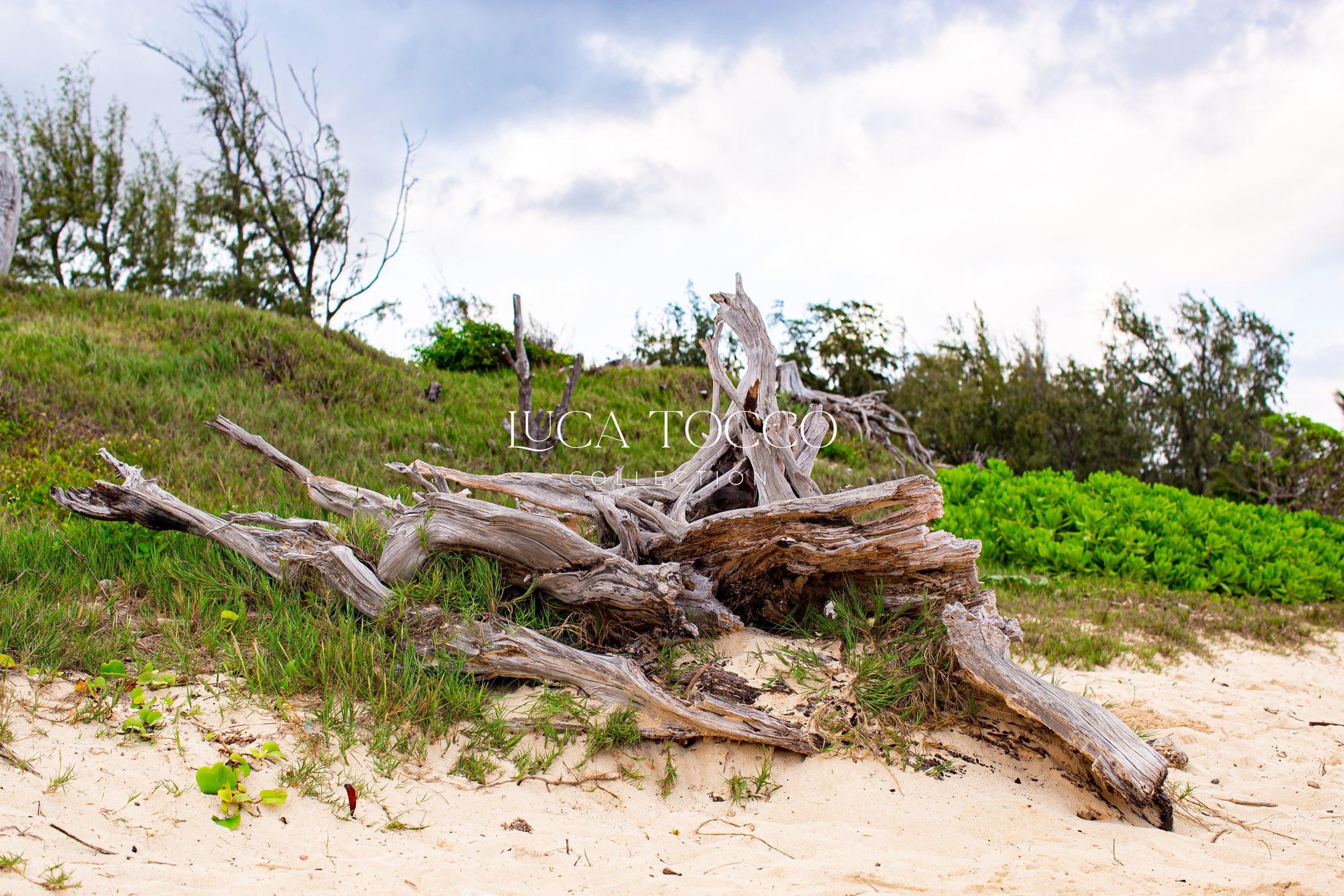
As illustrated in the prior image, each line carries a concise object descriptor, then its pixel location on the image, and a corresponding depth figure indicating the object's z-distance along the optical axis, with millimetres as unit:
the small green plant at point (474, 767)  3096
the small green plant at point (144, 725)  3008
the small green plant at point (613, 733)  3342
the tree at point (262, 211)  20828
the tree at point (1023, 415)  16953
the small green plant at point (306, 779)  2836
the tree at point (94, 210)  22234
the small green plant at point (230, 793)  2643
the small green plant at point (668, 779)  3211
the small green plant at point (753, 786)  3184
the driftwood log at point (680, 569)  3420
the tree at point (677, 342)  19859
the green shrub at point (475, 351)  14648
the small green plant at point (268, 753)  2920
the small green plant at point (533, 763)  3180
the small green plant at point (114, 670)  3287
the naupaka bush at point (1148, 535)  8289
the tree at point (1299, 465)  12008
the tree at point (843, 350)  20219
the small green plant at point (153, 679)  3373
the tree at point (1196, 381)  18734
